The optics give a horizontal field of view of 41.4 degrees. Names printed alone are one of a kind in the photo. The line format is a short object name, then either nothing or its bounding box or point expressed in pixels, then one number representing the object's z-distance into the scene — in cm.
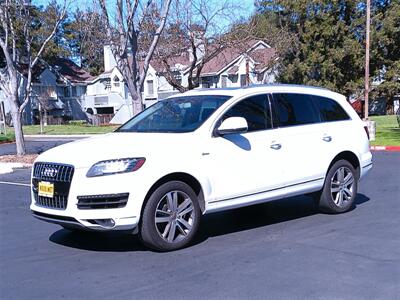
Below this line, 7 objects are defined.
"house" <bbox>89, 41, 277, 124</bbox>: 4269
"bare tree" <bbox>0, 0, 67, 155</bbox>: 1673
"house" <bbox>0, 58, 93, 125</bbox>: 6338
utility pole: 2320
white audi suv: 563
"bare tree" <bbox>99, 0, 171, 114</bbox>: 1641
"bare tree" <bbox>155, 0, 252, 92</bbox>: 2756
